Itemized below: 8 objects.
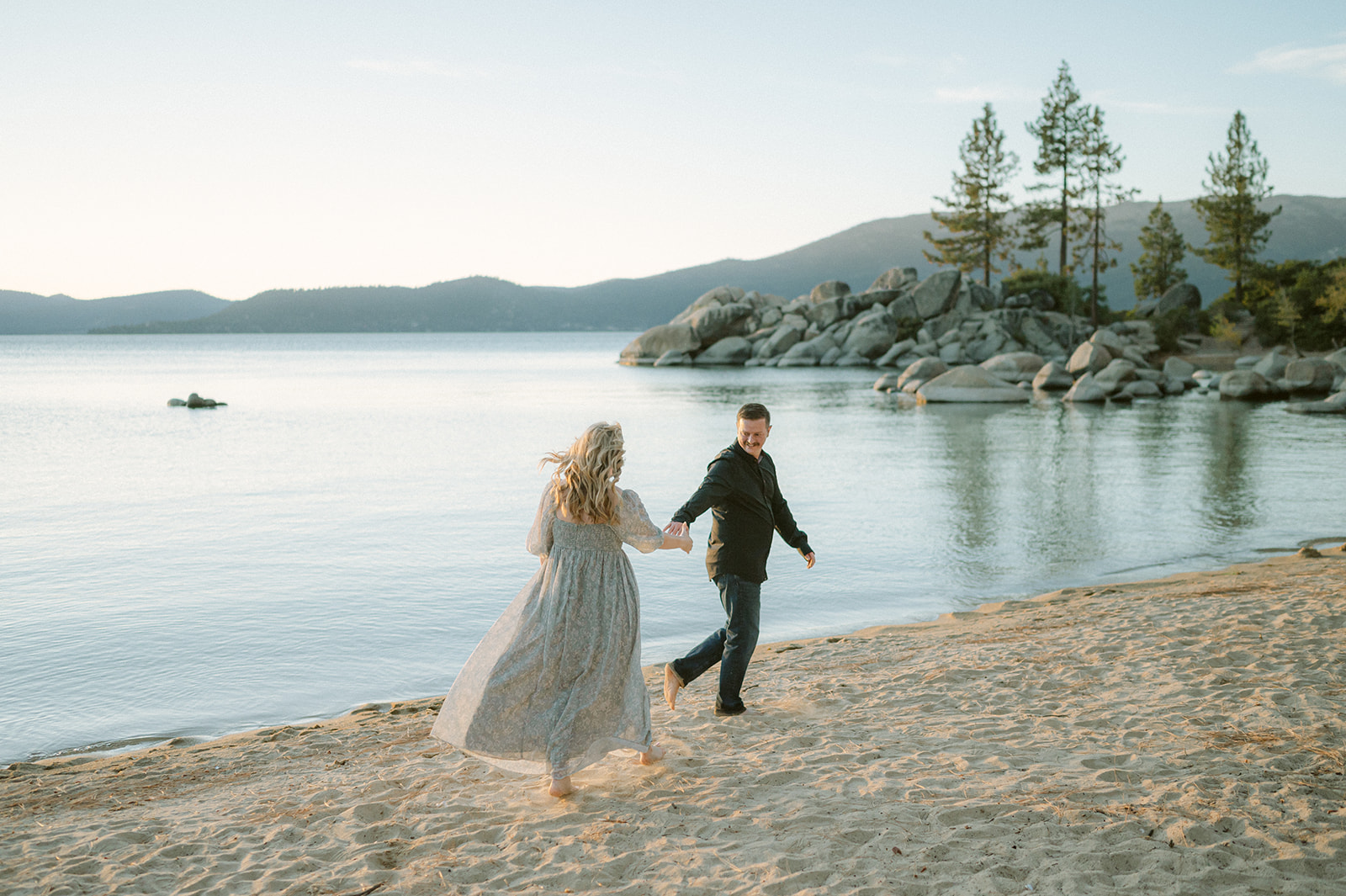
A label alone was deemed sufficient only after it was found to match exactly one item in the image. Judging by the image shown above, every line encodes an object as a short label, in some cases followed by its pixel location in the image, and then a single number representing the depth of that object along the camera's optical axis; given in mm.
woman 4414
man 5273
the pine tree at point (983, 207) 68750
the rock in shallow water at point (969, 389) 38688
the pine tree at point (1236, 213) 59094
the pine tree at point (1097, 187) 61156
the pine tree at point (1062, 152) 61438
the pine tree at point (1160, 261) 70938
